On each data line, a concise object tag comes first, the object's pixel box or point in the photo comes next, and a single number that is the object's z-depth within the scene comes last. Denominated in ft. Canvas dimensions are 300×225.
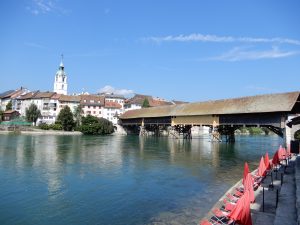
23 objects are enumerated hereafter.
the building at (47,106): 259.19
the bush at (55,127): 226.38
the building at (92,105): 272.92
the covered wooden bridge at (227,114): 108.68
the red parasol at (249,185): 32.64
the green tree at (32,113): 248.52
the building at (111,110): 282.56
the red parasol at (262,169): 47.34
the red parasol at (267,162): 50.86
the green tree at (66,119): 225.97
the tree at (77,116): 236.63
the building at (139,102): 304.91
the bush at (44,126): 226.58
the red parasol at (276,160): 56.34
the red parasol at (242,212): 25.93
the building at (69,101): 263.90
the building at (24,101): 279.69
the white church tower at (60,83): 320.70
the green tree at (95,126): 222.07
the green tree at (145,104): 277.03
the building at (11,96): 302.29
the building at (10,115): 279.69
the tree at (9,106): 308.21
